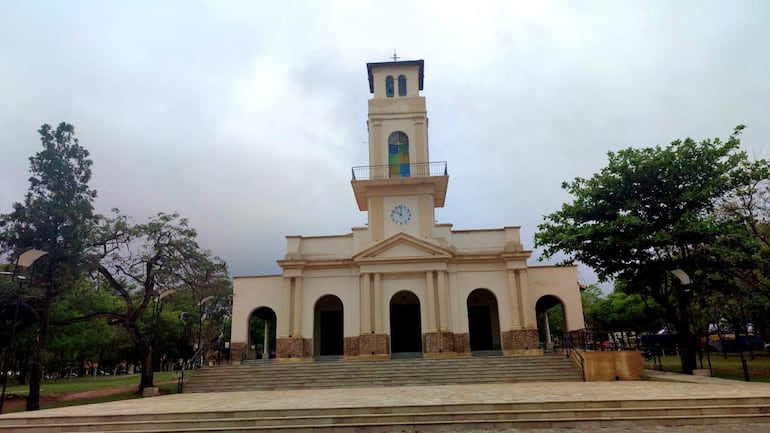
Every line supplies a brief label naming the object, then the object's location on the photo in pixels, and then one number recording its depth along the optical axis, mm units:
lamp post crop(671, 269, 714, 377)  14656
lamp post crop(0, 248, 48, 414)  13188
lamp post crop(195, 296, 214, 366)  20236
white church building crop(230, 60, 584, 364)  22188
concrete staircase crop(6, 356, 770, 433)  9227
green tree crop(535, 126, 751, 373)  15109
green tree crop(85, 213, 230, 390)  18422
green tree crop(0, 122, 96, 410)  15773
